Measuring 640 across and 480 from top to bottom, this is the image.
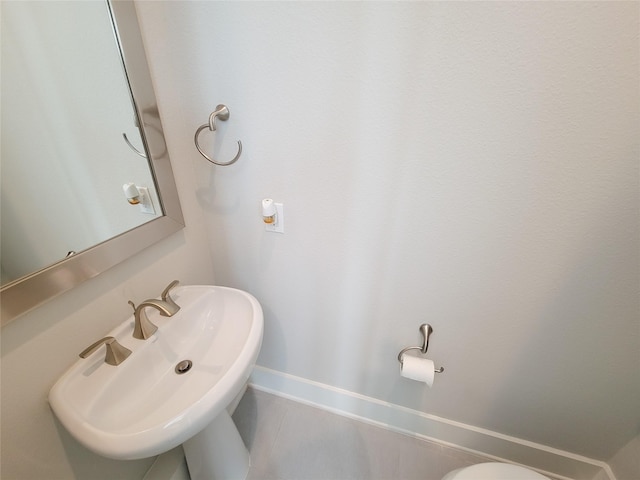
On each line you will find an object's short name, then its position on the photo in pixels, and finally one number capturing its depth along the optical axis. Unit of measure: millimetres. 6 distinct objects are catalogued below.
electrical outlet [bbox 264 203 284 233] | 850
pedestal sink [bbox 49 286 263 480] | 485
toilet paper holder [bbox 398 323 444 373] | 842
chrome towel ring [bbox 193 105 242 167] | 714
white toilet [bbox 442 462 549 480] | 702
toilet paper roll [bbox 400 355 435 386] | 847
